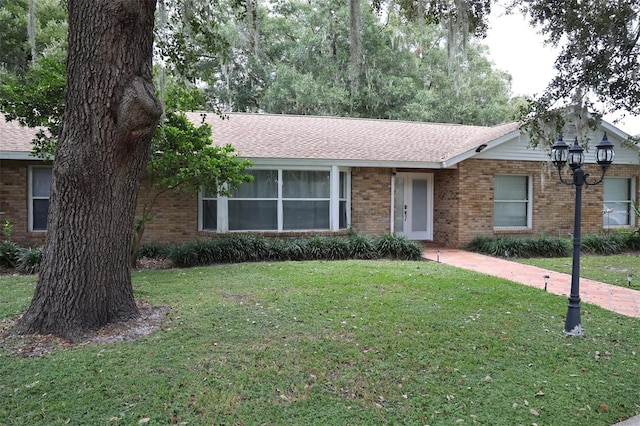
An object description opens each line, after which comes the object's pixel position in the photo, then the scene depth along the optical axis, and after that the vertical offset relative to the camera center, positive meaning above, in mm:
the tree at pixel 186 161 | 8398 +949
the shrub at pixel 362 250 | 10453 -971
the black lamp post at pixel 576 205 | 5062 +86
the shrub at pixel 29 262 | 8539 -1099
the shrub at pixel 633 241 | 12305 -815
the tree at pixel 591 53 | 6699 +2587
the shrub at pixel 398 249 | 10555 -943
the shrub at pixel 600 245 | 11766 -899
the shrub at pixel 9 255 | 8930 -1007
